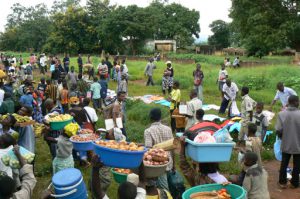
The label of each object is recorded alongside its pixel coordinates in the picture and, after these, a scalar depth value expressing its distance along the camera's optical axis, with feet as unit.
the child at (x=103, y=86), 44.31
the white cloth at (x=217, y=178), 16.26
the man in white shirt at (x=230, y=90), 39.75
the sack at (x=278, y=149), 25.66
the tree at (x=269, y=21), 104.37
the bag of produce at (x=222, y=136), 16.11
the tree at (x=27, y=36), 189.06
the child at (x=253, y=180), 16.29
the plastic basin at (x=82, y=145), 20.63
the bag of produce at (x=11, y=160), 13.50
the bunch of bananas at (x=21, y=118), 20.96
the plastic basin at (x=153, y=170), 13.97
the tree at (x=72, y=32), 143.95
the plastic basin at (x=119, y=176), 17.14
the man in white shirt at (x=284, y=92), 32.89
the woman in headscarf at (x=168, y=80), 53.42
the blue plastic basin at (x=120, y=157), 12.82
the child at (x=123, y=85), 44.11
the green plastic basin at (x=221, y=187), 14.50
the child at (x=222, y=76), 50.47
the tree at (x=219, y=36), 194.90
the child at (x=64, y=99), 37.60
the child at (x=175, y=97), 34.26
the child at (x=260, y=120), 27.71
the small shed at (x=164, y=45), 160.76
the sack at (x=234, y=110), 38.58
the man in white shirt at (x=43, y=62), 82.46
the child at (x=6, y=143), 14.75
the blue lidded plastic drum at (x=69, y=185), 12.80
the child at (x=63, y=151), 19.95
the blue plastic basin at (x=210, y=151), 15.11
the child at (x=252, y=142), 19.58
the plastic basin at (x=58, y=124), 23.45
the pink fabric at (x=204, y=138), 15.57
